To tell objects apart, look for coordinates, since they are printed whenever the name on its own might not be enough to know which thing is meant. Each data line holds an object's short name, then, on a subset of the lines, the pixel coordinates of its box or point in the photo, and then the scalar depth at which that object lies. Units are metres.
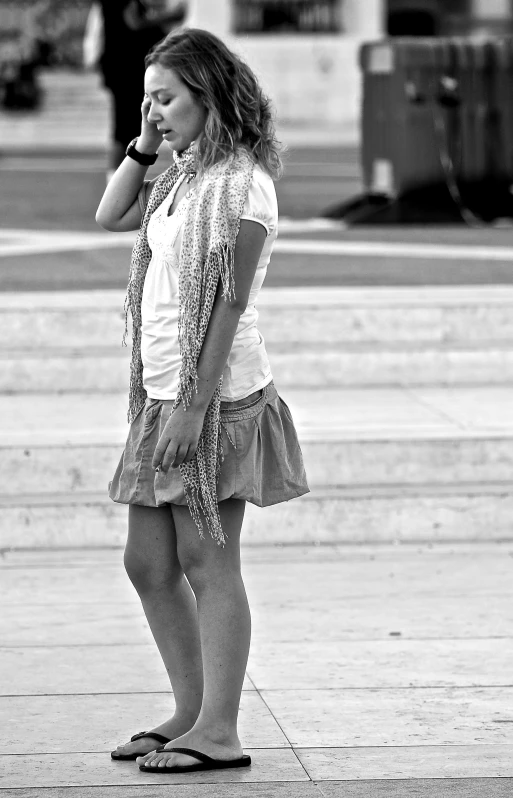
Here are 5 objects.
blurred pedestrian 24.59
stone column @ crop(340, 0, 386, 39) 66.56
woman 7.11
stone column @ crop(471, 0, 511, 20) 80.81
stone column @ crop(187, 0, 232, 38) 65.31
